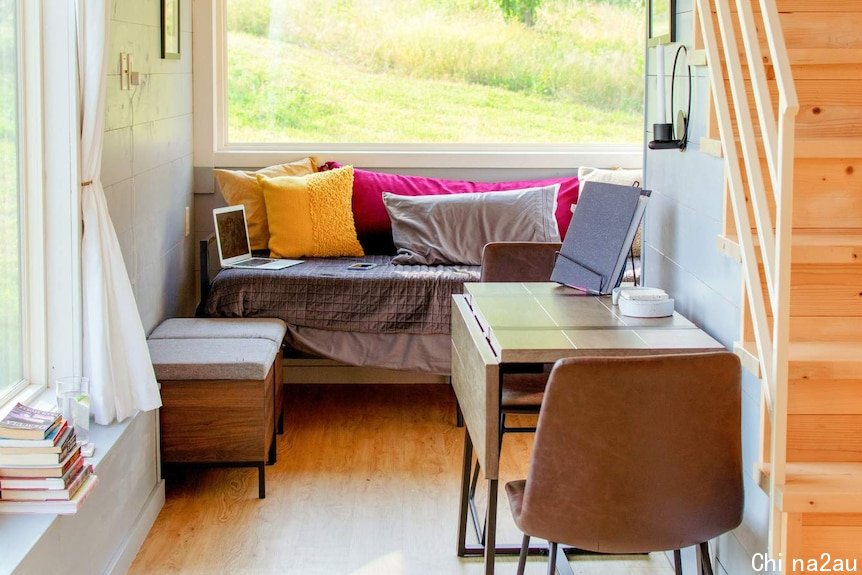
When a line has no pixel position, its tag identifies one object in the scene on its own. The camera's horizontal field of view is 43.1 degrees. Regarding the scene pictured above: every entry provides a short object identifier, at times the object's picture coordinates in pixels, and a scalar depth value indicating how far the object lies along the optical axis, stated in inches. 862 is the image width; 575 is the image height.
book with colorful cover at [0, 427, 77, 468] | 97.1
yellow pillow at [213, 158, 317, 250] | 191.0
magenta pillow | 192.5
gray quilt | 172.1
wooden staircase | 80.6
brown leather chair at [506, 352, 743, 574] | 83.0
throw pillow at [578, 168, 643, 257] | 189.9
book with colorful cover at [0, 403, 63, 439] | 97.7
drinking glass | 113.3
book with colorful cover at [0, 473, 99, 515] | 96.0
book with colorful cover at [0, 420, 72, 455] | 97.2
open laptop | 179.0
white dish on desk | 109.3
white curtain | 117.6
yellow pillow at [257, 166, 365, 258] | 187.5
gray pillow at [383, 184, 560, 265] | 184.7
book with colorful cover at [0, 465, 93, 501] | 96.7
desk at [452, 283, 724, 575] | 96.7
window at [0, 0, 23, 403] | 110.0
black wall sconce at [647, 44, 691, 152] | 115.0
